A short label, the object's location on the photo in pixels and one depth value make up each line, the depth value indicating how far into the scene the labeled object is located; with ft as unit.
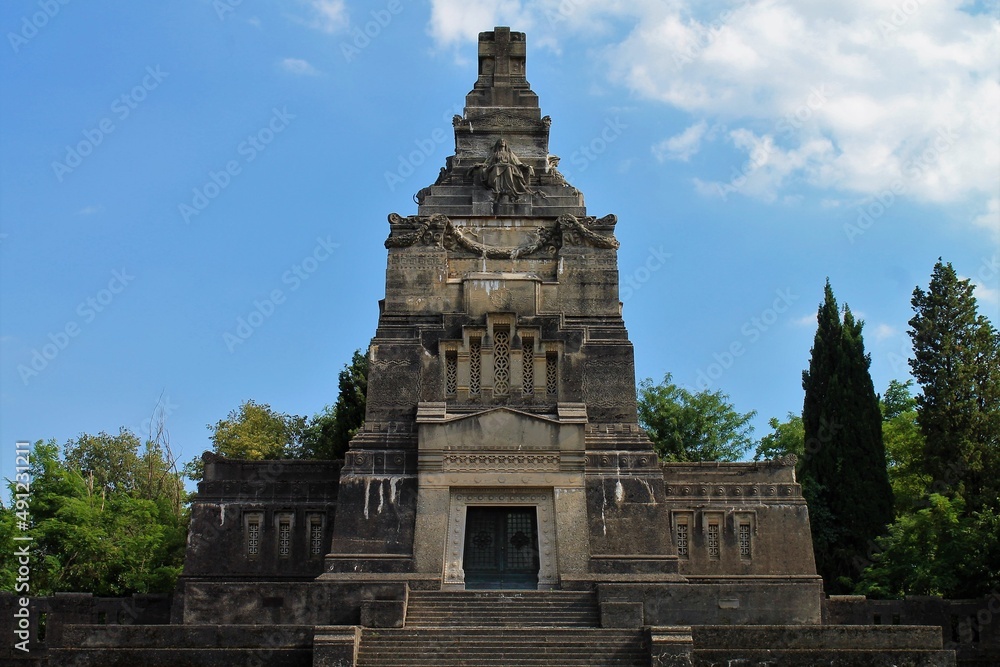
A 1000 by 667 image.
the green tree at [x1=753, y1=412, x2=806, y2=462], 152.56
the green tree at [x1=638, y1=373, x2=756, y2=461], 153.48
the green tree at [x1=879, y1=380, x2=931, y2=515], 128.62
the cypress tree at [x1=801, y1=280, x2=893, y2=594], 120.47
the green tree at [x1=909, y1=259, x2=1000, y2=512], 116.06
